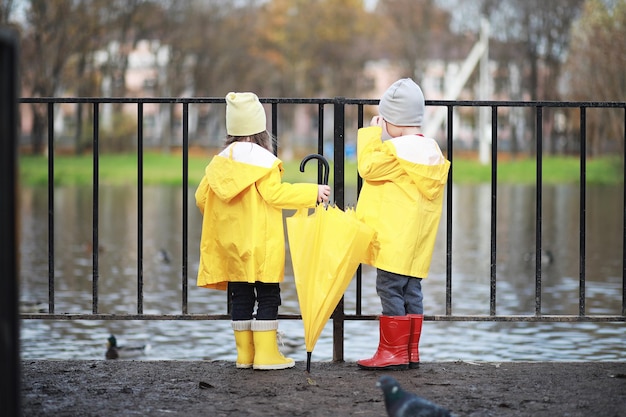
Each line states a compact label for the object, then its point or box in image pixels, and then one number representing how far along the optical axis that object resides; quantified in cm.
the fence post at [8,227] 292
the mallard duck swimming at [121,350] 770
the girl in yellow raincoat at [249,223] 520
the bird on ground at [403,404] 384
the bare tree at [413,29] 7050
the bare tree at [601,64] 3616
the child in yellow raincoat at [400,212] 526
